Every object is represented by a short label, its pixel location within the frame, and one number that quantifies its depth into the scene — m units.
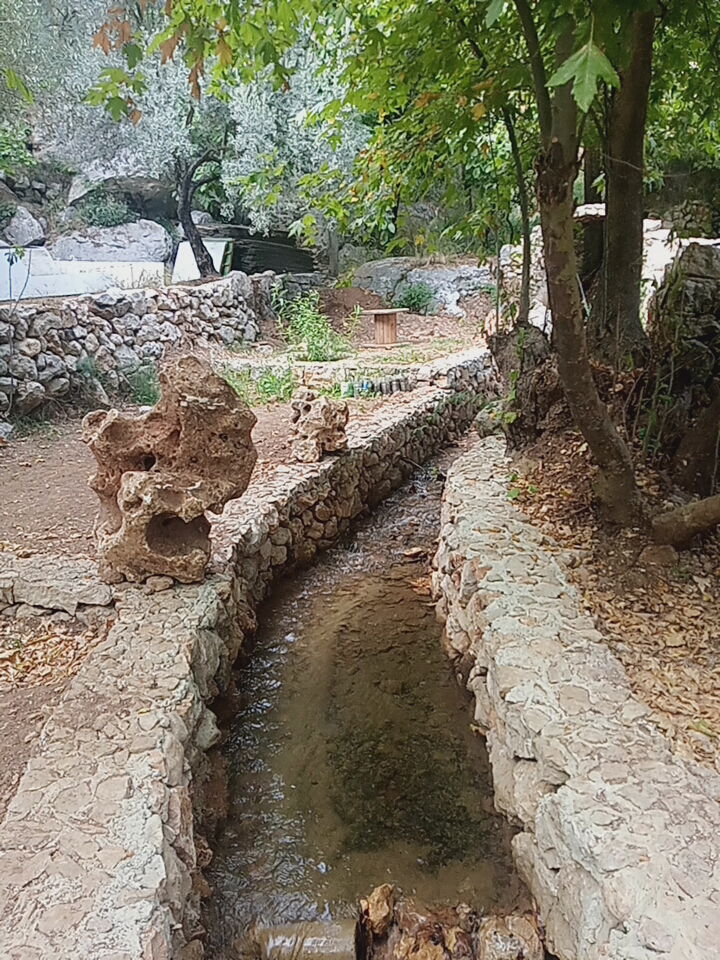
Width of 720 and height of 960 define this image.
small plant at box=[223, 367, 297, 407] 7.73
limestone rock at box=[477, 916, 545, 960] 2.16
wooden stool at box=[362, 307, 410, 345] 10.60
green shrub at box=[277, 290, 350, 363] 9.56
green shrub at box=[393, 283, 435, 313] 13.10
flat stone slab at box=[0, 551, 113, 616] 3.49
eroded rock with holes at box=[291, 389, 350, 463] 5.61
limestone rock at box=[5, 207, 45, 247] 13.35
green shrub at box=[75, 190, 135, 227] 14.04
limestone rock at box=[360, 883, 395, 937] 2.31
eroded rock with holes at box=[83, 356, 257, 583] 3.43
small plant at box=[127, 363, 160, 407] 8.20
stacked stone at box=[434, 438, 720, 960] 1.75
